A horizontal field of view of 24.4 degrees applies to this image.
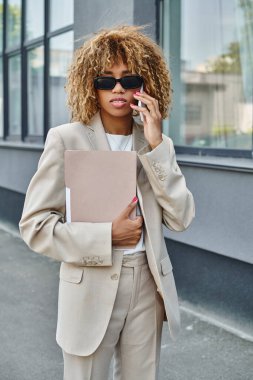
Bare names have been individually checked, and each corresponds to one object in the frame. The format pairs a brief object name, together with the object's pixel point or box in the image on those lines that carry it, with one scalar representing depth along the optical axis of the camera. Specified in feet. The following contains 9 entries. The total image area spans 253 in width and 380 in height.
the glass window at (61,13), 25.89
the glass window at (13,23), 32.32
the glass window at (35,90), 29.81
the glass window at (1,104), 34.76
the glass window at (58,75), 26.86
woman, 6.93
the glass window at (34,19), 29.32
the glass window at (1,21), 34.47
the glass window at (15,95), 32.78
